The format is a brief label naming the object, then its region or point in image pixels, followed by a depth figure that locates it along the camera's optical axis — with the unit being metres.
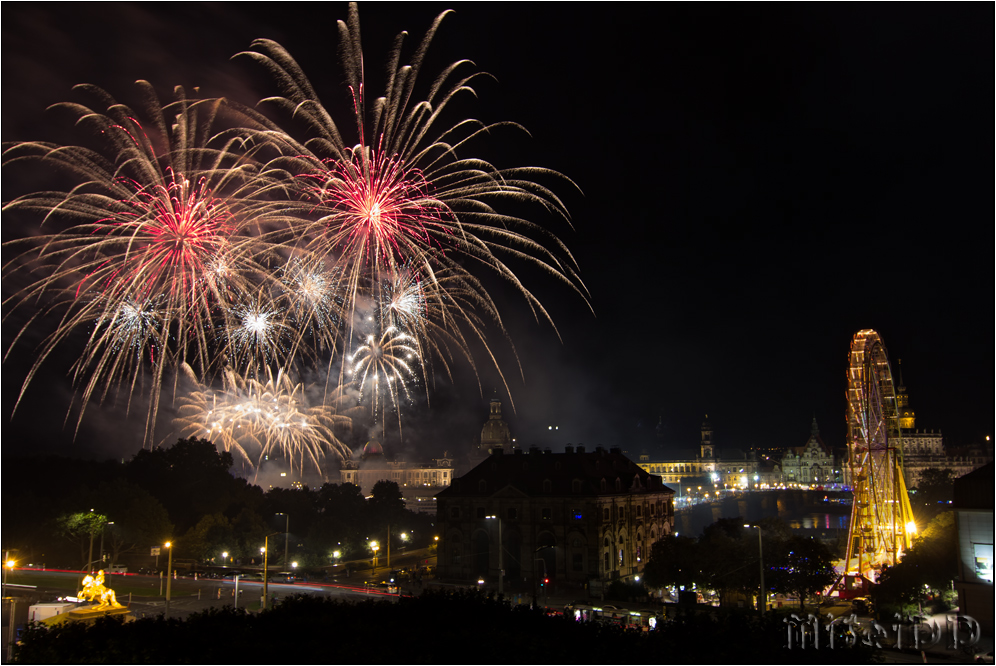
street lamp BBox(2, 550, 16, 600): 63.54
